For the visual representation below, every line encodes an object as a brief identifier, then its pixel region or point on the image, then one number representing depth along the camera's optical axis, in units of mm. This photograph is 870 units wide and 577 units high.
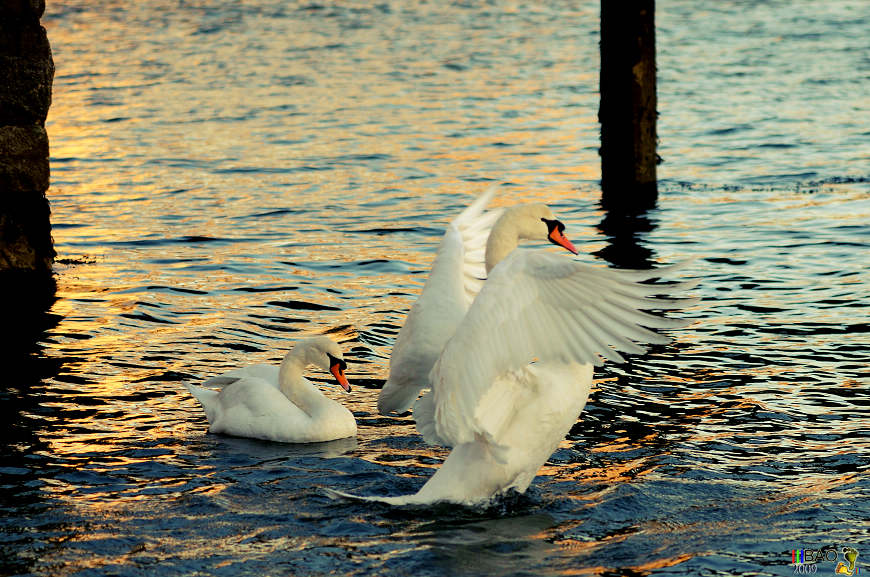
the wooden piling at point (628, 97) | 23891
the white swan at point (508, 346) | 10906
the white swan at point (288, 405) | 14945
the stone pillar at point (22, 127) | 20125
